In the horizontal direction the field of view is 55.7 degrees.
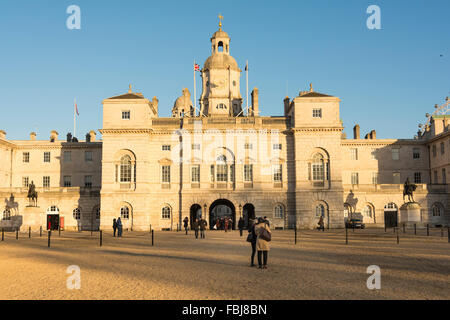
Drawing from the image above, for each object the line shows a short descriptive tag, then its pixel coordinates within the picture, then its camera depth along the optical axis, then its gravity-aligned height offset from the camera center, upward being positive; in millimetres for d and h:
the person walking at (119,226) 36531 -2650
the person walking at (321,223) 44319 -3182
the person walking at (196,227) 35375 -2727
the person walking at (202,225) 35634 -2637
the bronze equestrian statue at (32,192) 48906 +455
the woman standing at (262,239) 16516 -1763
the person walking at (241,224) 38369 -2791
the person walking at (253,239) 17602 -1889
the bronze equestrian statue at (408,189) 47062 +348
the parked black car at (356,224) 48406 -3560
